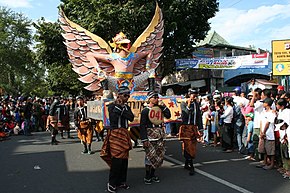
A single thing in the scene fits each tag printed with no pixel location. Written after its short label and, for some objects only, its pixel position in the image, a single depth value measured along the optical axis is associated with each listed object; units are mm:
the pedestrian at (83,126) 8680
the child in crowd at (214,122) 9366
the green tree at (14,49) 37188
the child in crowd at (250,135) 7336
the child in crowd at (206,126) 9703
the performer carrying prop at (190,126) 6215
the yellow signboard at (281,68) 12273
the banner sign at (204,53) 23861
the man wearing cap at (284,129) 5692
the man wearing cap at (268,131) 6188
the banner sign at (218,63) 17953
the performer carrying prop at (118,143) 5090
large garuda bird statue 9445
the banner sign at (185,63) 17672
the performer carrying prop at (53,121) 10701
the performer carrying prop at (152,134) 5500
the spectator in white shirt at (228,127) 8336
